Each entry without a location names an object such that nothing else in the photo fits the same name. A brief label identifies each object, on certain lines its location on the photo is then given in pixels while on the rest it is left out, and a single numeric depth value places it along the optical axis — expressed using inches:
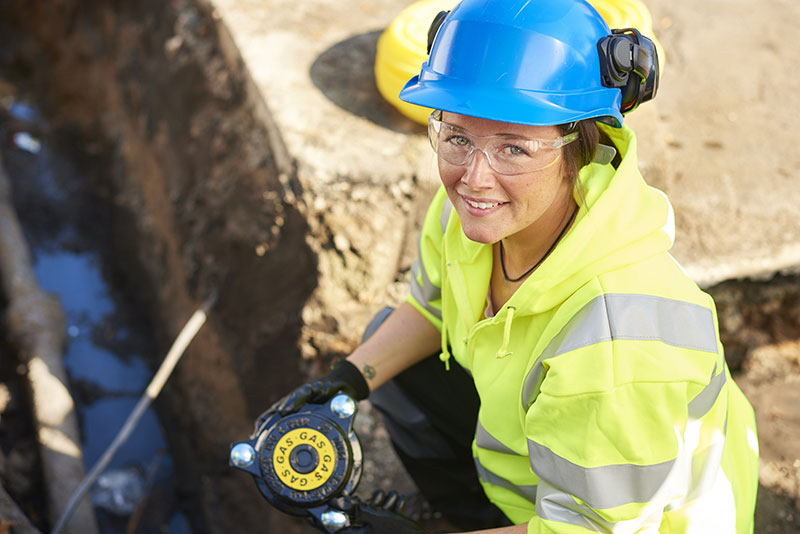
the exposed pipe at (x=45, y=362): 119.8
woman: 54.3
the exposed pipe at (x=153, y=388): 111.9
